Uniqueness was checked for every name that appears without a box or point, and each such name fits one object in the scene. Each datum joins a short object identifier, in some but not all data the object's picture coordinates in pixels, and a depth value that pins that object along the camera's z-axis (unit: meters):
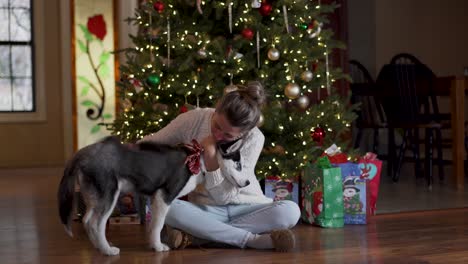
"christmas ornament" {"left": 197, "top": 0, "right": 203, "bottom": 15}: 3.97
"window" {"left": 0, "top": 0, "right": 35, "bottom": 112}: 8.12
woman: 2.90
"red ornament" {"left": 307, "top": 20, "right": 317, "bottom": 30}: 4.17
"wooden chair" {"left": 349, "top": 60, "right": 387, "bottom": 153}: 6.41
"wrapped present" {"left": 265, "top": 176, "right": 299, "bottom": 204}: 3.92
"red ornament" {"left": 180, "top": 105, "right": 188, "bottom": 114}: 3.86
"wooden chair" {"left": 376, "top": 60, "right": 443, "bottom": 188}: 5.59
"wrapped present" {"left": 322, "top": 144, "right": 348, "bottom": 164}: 3.88
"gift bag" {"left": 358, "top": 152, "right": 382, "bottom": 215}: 3.98
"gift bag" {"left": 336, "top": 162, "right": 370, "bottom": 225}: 3.82
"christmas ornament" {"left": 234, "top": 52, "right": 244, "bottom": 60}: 3.95
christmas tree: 3.96
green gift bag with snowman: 3.66
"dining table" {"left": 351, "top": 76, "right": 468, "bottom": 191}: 5.23
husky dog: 2.81
